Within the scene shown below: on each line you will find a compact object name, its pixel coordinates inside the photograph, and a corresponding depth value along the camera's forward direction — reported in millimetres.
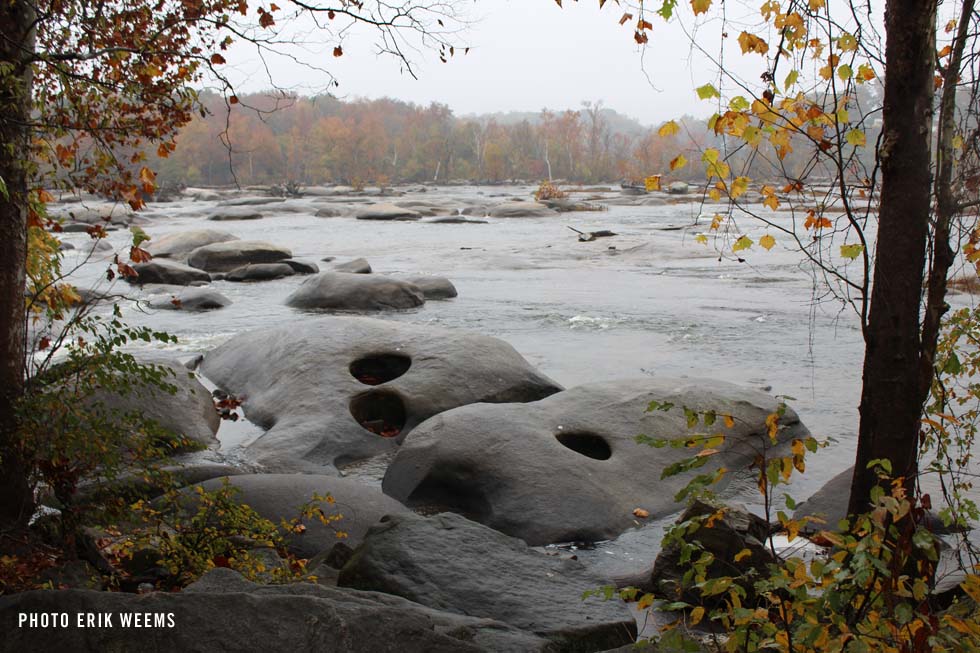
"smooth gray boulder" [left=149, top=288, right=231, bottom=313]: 15541
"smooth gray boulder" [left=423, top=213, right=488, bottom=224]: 36344
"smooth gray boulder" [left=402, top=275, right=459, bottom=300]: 16953
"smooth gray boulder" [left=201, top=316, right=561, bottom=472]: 7859
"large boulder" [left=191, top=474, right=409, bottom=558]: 5602
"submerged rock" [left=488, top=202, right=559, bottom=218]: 40125
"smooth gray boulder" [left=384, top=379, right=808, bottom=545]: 6363
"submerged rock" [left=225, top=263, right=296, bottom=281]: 19375
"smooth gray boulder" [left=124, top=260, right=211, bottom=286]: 18516
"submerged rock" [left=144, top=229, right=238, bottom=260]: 22266
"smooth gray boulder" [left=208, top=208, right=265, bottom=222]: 38481
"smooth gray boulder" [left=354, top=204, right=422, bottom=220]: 38531
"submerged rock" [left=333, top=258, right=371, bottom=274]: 18984
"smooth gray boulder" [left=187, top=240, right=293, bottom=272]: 20703
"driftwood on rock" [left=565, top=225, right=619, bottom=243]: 28142
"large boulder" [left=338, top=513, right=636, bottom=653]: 4266
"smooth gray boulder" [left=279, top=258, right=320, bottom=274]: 20703
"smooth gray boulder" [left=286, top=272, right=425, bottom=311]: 15109
